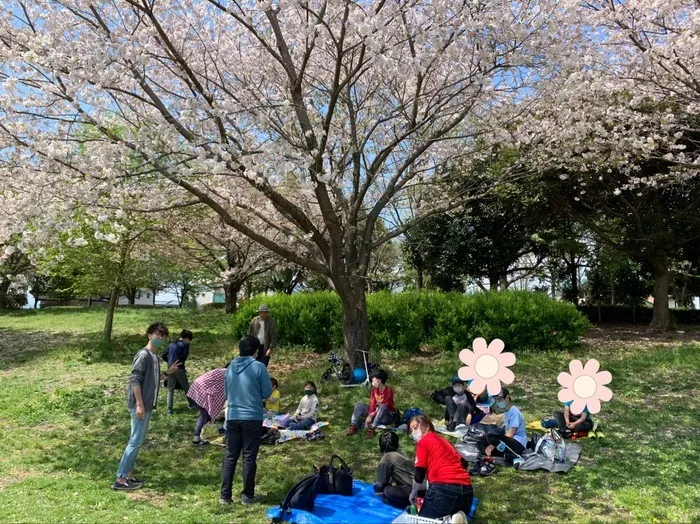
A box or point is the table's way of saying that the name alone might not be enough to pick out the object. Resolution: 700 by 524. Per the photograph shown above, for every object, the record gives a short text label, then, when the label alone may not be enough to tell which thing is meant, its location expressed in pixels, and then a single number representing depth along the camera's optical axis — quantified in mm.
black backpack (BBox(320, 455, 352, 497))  4660
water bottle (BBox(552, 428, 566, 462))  5414
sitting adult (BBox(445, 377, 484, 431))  6698
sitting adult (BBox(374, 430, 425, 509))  4465
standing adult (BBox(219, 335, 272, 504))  4500
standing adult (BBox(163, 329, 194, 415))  7785
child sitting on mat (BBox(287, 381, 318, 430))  6867
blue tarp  4113
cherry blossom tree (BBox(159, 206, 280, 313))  15691
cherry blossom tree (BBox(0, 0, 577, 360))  6281
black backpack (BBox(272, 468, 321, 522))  4207
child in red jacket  6691
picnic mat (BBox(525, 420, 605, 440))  6242
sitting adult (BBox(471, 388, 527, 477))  5338
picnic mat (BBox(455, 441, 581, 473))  5301
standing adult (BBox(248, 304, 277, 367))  8672
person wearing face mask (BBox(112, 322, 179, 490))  4828
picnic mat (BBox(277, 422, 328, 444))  6450
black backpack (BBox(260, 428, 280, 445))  6355
